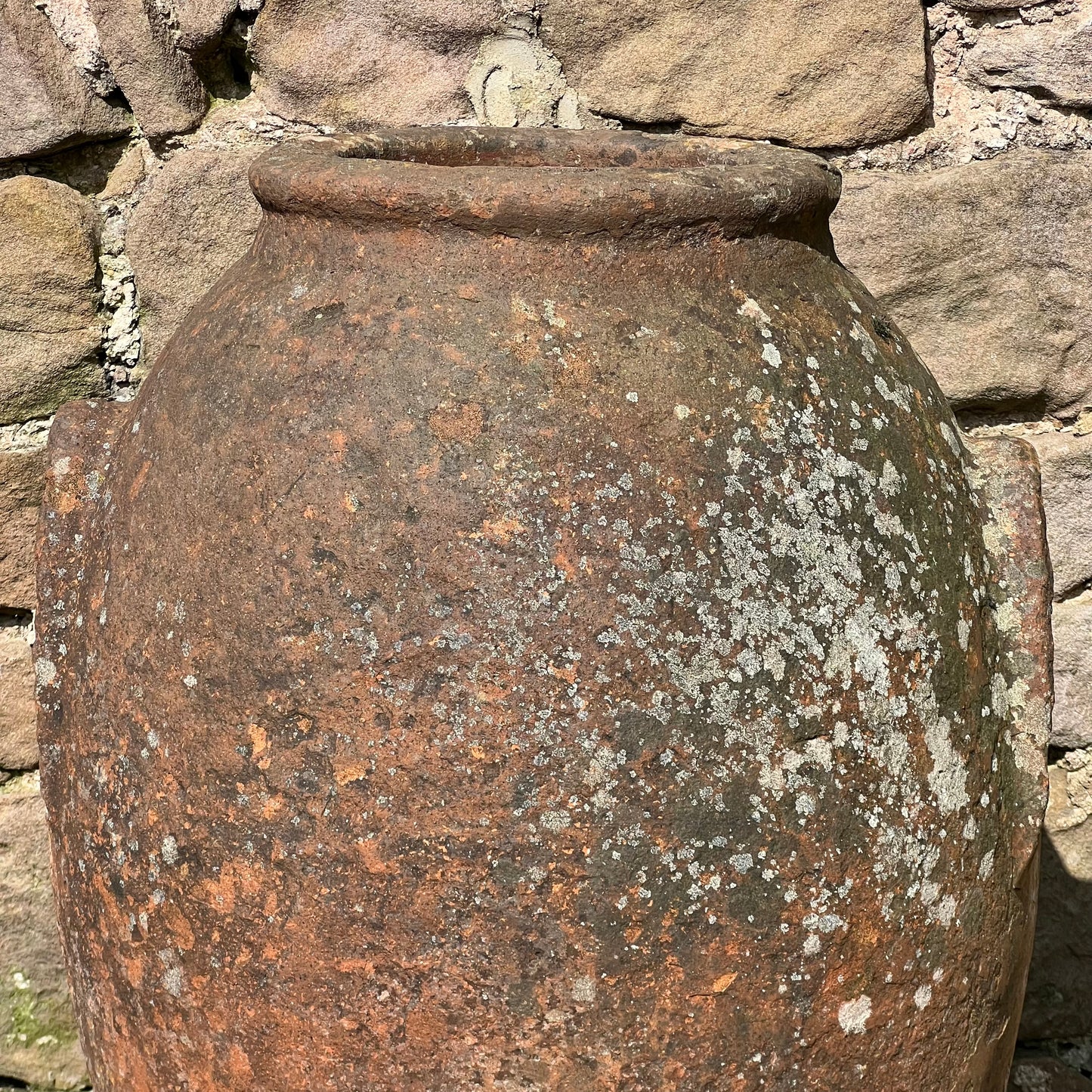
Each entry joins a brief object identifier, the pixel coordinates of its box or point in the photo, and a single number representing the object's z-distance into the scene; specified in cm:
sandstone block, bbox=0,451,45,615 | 171
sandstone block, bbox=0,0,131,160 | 159
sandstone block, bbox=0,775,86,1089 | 179
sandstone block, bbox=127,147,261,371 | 166
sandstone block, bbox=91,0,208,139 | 161
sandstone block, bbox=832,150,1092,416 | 165
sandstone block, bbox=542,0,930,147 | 162
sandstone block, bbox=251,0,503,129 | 163
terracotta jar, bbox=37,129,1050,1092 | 89
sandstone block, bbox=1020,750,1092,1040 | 179
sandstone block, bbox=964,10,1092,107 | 158
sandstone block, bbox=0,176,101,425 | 166
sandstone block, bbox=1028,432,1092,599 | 172
